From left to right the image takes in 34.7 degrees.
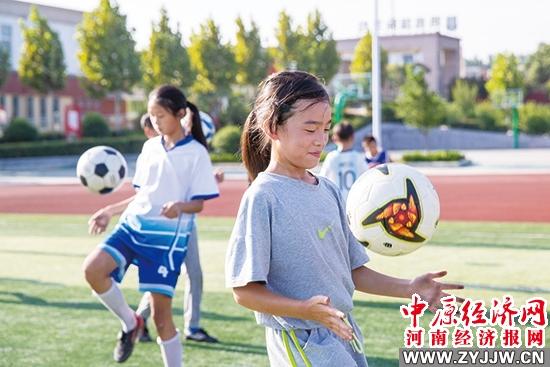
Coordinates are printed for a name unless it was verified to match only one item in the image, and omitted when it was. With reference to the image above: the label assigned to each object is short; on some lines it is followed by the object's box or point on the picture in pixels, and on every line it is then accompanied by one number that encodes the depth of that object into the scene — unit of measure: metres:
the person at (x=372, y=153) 11.59
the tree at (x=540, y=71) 87.81
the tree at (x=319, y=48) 58.91
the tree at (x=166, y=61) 50.91
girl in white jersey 5.53
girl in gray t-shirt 3.06
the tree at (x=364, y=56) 65.06
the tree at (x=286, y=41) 59.59
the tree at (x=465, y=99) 58.69
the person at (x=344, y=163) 8.79
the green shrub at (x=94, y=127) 47.56
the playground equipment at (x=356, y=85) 56.59
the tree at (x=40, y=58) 46.69
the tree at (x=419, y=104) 40.19
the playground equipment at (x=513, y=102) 52.41
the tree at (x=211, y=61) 52.72
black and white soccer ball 7.57
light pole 27.05
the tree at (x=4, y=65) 46.16
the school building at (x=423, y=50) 81.62
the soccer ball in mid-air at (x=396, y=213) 4.06
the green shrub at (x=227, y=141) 39.19
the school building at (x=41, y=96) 52.94
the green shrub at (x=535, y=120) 54.16
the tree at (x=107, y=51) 47.81
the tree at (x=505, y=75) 61.69
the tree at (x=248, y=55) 56.16
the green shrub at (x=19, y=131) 43.62
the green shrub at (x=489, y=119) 55.93
